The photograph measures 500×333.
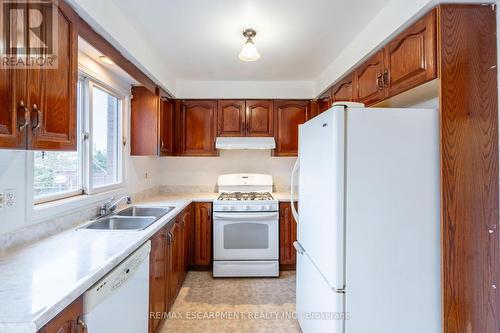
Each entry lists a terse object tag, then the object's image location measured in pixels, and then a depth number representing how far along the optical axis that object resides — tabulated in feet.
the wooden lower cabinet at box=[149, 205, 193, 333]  5.83
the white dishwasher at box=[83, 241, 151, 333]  3.49
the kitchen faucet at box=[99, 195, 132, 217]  7.01
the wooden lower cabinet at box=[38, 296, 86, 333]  2.82
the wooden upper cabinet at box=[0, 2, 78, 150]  3.22
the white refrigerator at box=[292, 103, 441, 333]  4.35
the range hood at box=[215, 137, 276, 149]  10.64
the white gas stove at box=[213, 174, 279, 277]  9.55
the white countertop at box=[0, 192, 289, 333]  2.62
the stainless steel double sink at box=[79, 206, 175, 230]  6.37
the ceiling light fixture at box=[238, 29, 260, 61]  6.47
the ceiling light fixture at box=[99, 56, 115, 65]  6.29
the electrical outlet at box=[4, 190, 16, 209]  4.24
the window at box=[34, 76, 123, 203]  5.64
